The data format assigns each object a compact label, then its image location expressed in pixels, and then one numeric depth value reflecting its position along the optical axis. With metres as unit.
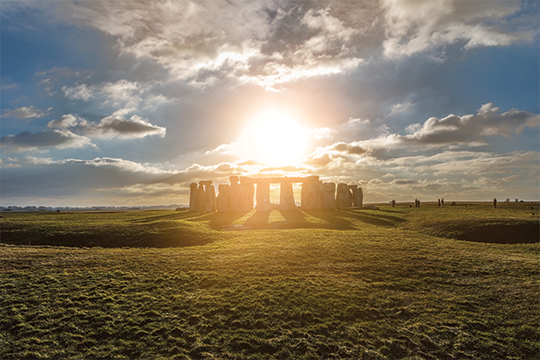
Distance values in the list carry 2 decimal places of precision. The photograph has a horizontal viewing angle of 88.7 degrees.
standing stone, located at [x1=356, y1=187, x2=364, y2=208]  45.91
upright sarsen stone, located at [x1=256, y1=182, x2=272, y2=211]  39.06
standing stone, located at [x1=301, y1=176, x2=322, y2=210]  40.69
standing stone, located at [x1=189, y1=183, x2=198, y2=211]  44.34
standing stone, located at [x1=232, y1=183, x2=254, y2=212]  40.53
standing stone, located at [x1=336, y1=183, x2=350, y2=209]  42.50
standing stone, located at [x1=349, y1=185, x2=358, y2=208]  45.78
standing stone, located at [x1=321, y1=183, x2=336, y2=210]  41.16
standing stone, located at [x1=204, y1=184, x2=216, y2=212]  43.25
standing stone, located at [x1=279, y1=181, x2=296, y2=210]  39.88
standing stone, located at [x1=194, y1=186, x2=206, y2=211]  44.25
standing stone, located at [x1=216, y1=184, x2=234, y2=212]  40.44
